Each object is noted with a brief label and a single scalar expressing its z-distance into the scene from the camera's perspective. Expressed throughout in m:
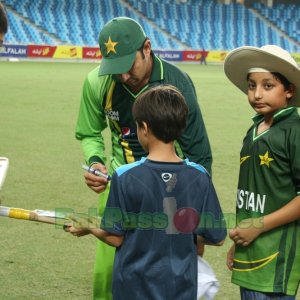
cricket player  3.84
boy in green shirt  3.27
